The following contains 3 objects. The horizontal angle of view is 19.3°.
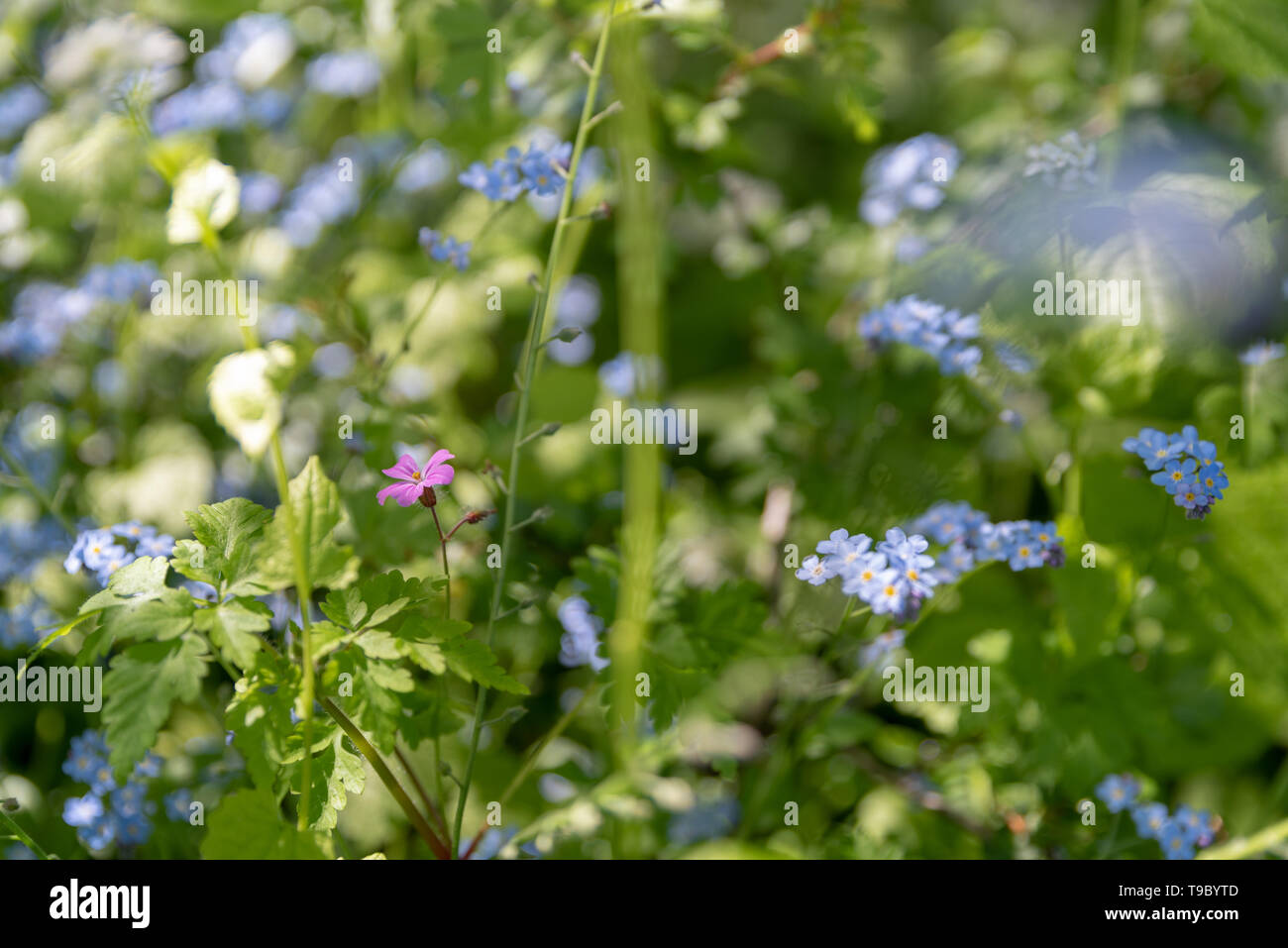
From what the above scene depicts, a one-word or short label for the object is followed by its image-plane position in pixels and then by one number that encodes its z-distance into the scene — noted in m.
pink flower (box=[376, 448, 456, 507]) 0.67
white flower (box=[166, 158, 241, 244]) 0.65
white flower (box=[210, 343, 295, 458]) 0.63
